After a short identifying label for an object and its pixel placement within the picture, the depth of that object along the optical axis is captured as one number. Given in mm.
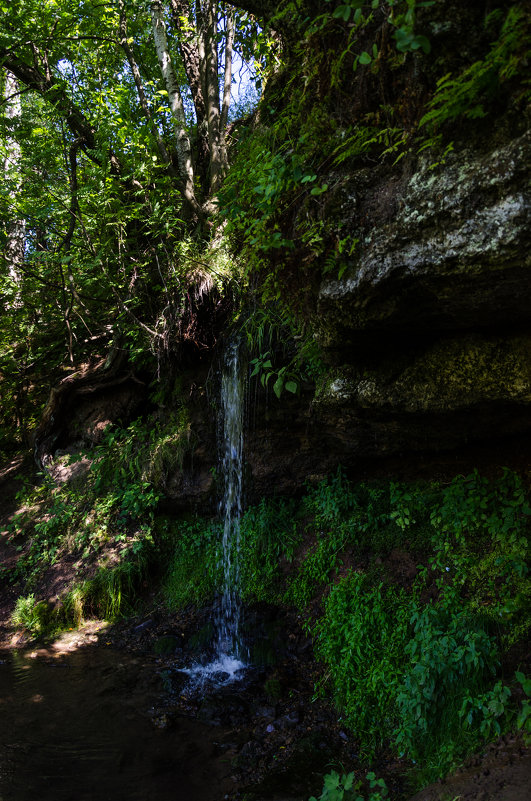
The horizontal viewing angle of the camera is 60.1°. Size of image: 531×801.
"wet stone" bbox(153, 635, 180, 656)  5516
